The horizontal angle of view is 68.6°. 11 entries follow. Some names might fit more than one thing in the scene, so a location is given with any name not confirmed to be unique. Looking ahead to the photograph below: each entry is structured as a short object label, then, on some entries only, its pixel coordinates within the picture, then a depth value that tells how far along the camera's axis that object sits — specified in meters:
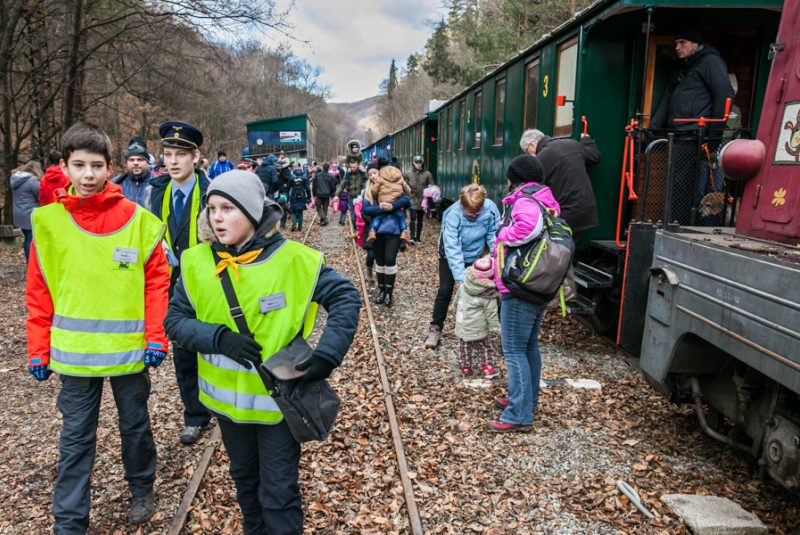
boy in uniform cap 3.92
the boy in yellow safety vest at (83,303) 3.00
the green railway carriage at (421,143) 20.33
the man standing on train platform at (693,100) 5.45
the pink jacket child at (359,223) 10.76
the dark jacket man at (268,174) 14.84
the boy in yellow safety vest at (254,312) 2.44
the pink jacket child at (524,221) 4.15
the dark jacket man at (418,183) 14.37
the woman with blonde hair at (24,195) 9.42
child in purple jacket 18.34
